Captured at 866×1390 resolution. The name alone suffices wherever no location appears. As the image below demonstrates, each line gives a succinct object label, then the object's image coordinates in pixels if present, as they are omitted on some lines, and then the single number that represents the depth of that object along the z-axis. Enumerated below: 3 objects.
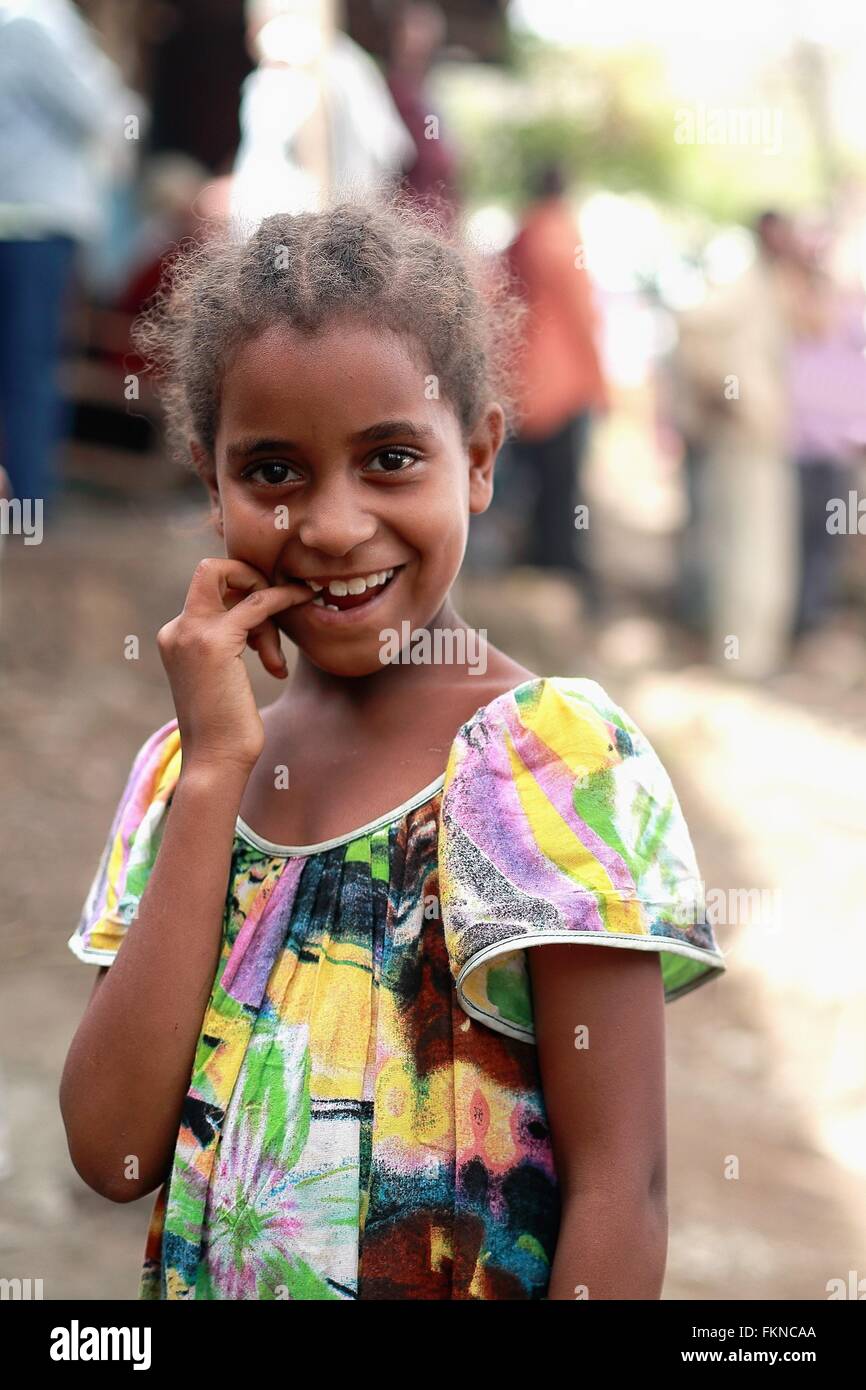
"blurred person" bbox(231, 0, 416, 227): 4.38
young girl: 1.37
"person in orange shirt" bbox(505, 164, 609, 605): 7.25
